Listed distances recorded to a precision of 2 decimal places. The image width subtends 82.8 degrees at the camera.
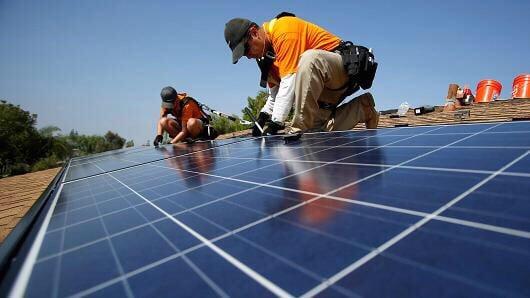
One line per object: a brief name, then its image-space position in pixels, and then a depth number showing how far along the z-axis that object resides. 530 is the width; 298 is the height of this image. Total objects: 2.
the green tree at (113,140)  105.50
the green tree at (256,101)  39.03
